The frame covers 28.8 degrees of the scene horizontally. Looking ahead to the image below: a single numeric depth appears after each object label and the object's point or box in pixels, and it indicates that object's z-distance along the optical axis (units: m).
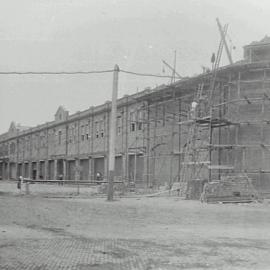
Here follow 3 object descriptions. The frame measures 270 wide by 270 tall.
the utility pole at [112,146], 24.84
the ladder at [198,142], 28.92
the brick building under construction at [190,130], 28.77
